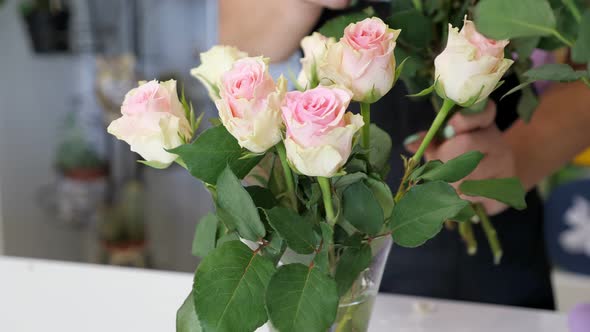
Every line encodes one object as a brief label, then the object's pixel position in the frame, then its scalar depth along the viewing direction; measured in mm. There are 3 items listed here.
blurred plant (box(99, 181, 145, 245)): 1960
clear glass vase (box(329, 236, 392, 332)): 463
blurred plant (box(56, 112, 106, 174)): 1932
